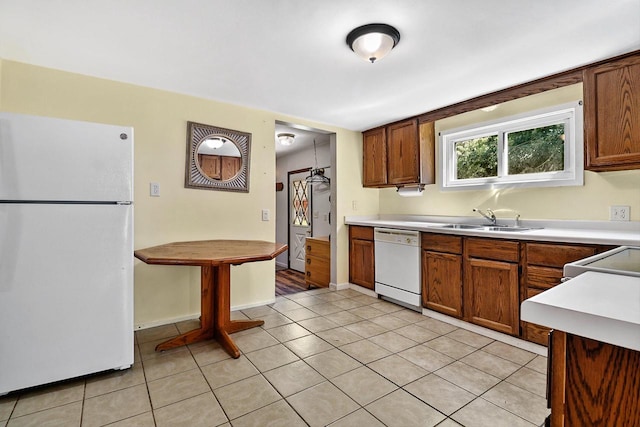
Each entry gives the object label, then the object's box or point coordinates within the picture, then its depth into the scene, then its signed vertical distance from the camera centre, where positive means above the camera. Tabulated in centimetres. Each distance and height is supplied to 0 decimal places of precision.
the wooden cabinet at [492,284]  234 -57
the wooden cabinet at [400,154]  350 +72
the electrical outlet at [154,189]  270 +22
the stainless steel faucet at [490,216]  297 -2
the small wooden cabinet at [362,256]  363 -53
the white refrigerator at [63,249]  166 -20
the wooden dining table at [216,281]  210 -53
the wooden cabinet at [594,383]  53 -31
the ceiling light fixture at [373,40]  181 +106
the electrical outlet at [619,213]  227 +0
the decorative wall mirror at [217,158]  289 +55
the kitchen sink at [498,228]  274 -13
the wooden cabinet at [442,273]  271 -55
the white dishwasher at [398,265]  306 -54
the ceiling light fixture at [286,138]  441 +111
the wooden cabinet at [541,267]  206 -38
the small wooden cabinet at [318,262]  407 -66
